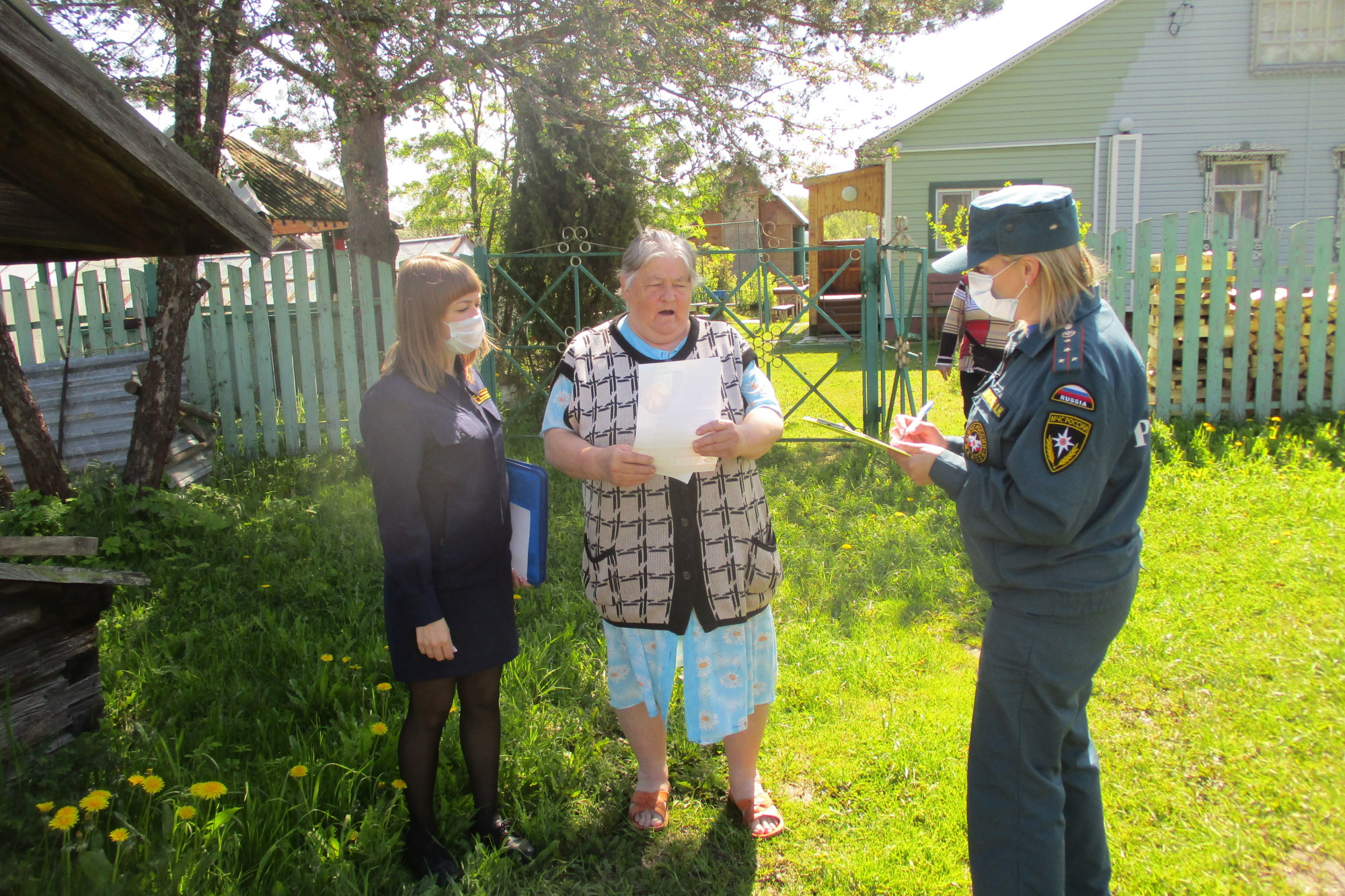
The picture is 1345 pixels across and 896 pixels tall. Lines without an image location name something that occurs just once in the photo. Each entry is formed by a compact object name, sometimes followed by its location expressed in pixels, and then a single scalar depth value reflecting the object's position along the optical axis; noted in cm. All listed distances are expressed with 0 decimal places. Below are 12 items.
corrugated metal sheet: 631
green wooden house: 1508
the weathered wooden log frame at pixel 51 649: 269
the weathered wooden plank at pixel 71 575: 250
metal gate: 702
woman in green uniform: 182
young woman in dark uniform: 233
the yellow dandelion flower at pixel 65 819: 222
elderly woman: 258
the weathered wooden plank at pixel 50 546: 241
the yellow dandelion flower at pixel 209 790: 245
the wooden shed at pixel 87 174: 175
